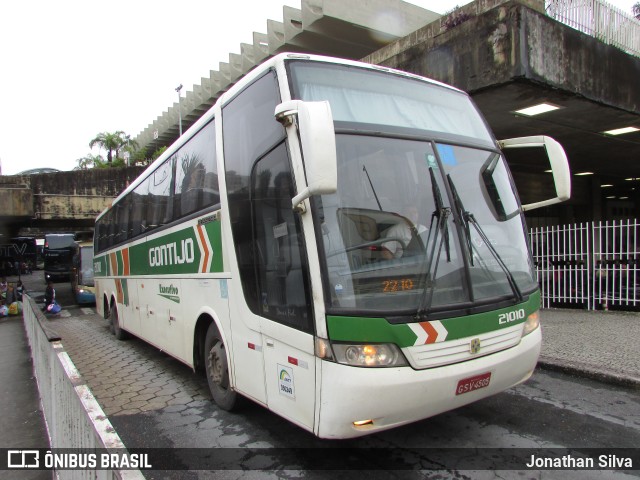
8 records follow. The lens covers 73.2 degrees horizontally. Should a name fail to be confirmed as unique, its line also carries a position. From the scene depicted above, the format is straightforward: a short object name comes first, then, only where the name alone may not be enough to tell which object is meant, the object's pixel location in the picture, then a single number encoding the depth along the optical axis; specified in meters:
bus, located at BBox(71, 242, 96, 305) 18.73
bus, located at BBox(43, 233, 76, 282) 28.56
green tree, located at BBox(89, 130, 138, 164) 44.81
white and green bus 2.84
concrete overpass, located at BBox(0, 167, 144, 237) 17.03
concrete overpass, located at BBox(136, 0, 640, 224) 7.06
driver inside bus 3.10
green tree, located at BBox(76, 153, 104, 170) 43.28
